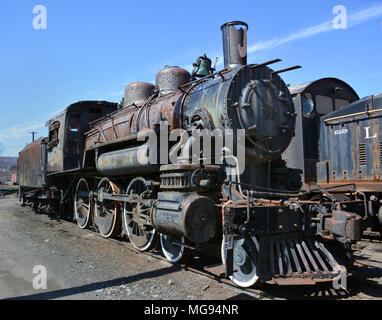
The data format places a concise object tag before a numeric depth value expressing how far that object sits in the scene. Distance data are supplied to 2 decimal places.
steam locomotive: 4.36
